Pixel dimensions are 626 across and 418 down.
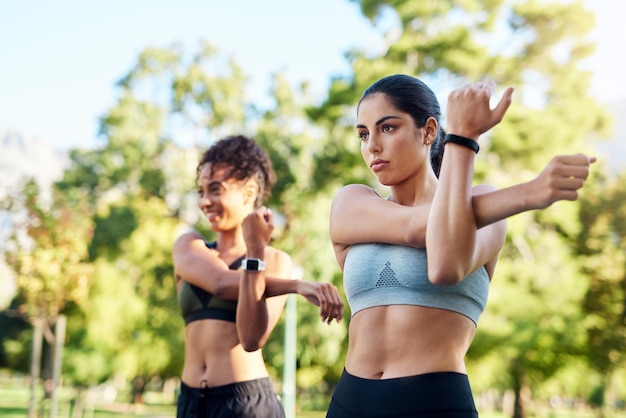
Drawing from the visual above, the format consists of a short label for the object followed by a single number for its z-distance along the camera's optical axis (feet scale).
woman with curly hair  10.33
